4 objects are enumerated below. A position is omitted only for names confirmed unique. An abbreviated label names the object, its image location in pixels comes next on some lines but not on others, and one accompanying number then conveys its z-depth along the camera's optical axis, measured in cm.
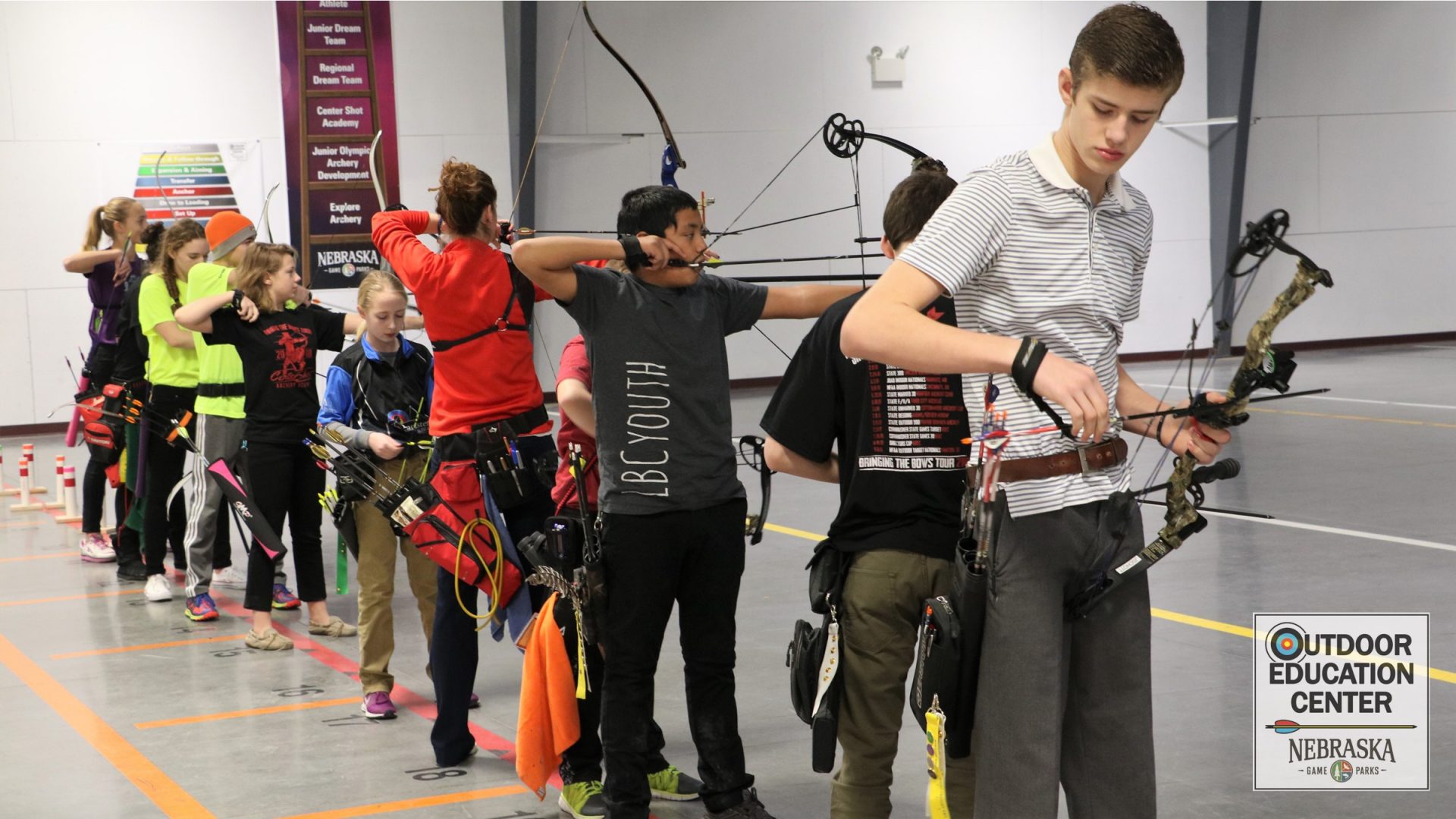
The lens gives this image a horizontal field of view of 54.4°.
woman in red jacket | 379
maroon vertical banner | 1320
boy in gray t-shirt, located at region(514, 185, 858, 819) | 323
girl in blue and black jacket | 457
